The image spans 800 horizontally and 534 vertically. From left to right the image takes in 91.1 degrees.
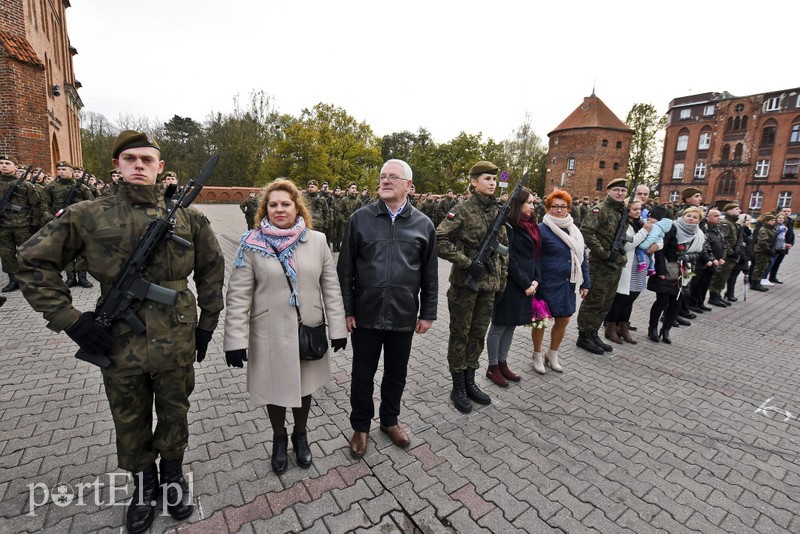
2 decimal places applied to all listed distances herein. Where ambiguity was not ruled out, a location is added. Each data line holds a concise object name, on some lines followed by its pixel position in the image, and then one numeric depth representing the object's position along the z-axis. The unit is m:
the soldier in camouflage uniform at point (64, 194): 7.57
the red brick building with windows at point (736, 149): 44.34
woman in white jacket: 5.57
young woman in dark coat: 4.10
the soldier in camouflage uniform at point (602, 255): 5.32
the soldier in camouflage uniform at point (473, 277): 3.73
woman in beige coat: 2.60
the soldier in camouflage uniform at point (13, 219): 7.05
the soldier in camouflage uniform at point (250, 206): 13.12
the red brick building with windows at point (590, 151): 50.97
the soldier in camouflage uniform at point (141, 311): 2.06
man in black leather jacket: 2.89
